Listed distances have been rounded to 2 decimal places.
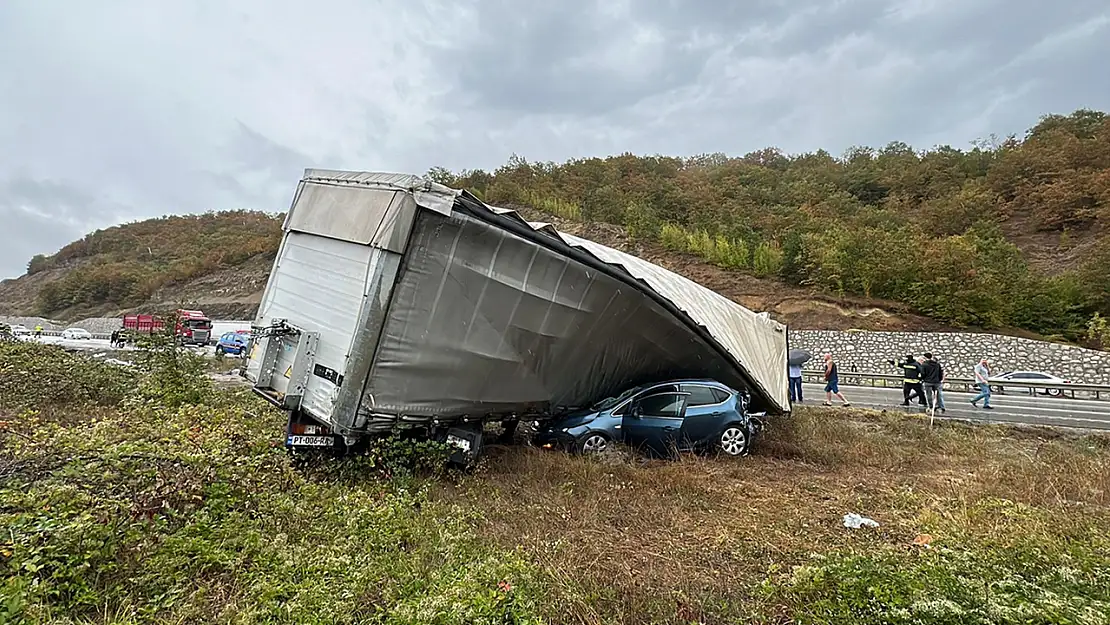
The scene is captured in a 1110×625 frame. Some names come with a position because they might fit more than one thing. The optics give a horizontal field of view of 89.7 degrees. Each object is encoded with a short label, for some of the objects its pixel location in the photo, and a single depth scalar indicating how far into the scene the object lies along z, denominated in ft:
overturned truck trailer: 18.39
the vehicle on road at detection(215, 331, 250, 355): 86.68
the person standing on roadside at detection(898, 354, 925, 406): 43.15
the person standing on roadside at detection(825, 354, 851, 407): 47.29
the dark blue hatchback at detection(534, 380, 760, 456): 26.07
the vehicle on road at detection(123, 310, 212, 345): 97.86
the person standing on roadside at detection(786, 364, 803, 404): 46.39
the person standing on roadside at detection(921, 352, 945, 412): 40.68
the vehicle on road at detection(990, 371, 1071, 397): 55.52
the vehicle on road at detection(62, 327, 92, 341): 103.87
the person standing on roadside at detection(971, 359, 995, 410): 45.47
